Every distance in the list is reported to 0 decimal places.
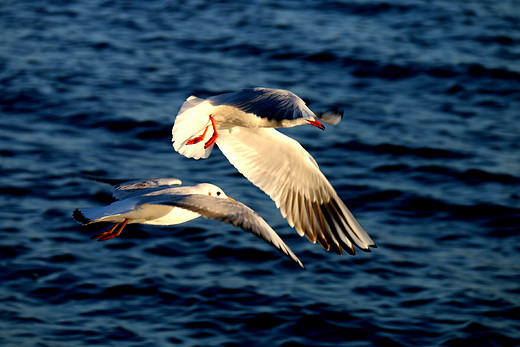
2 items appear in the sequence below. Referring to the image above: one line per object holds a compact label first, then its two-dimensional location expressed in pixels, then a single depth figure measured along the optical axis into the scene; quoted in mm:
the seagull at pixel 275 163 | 13750
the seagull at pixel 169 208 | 12602
